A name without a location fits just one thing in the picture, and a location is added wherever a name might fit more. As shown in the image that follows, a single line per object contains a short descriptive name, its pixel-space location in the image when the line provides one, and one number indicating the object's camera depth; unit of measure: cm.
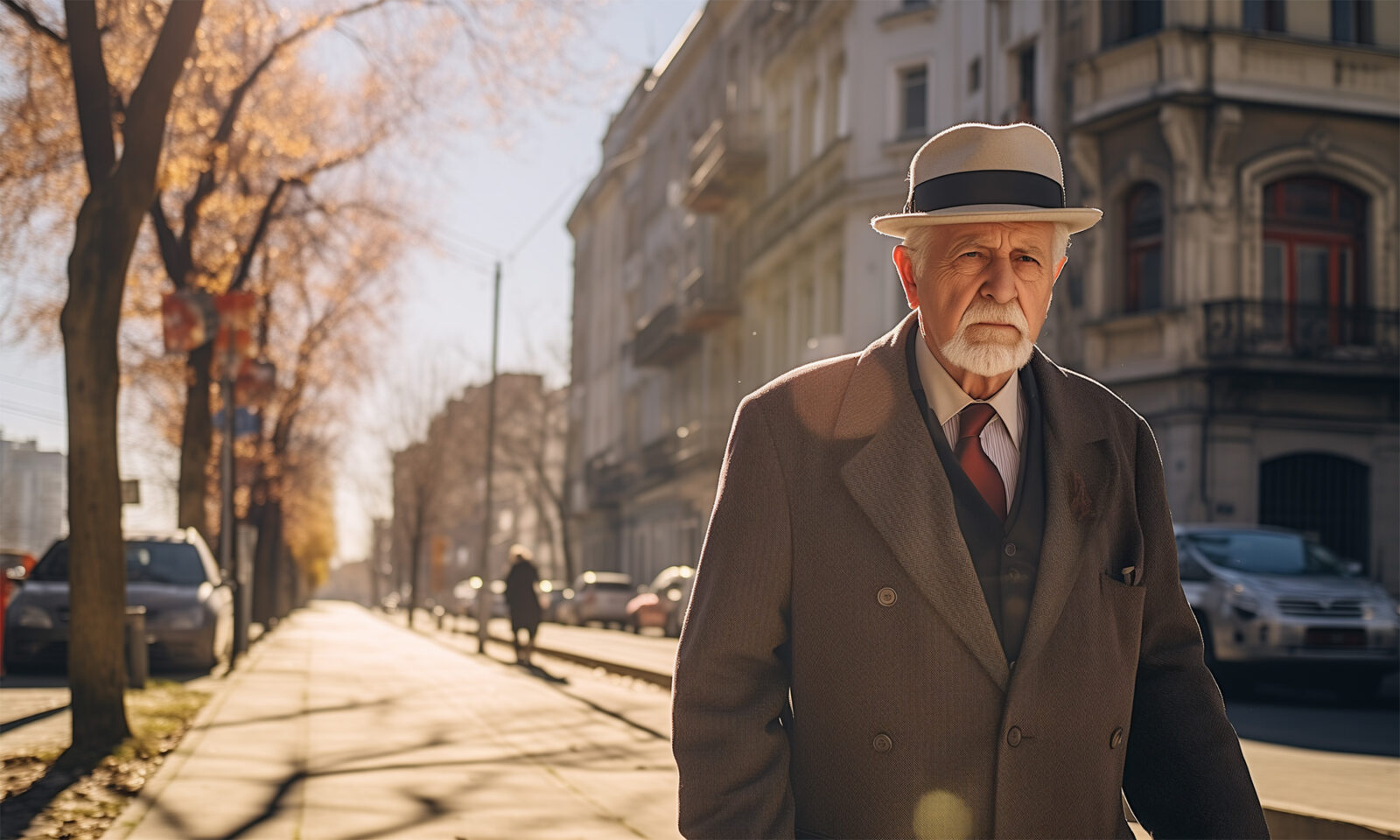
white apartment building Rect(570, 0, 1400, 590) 2452
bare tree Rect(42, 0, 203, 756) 998
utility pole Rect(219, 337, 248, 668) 2155
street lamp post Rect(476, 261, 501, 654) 3556
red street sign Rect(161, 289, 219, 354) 1891
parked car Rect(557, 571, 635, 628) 4366
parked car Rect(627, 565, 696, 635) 3234
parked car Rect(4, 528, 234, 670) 1627
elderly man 261
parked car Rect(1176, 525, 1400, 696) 1467
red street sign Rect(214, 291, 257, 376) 1967
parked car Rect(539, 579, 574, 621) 5228
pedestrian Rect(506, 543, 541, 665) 2384
